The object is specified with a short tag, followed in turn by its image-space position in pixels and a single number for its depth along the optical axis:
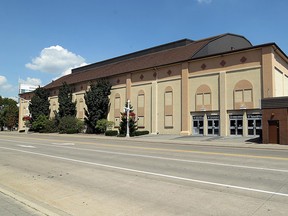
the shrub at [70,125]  53.94
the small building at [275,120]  25.19
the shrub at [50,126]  59.81
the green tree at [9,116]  91.00
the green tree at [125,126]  40.25
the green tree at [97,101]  50.69
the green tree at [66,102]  59.50
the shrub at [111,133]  42.22
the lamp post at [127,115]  38.19
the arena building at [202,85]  33.47
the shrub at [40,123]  62.97
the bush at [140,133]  40.24
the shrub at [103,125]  48.75
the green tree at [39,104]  67.69
